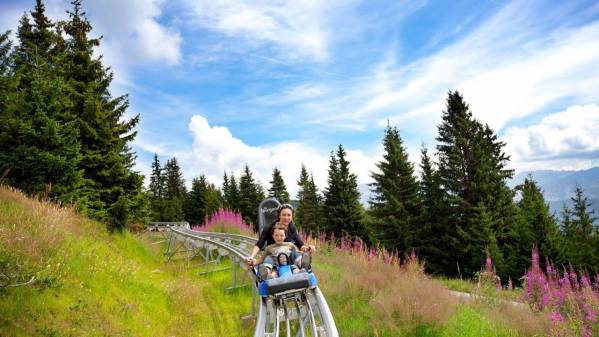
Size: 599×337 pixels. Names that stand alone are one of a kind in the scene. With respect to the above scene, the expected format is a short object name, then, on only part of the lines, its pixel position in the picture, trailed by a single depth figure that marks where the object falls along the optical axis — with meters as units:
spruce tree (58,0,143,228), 12.91
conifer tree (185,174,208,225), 51.09
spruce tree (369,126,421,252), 24.02
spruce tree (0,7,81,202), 9.41
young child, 5.19
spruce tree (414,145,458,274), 22.02
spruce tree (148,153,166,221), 64.57
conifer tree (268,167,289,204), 42.53
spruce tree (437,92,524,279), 19.80
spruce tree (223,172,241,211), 47.07
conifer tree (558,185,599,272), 21.75
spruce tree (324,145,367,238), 31.03
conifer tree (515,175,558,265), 19.61
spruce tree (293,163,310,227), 45.64
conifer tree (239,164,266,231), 43.38
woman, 6.29
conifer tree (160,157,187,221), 51.25
